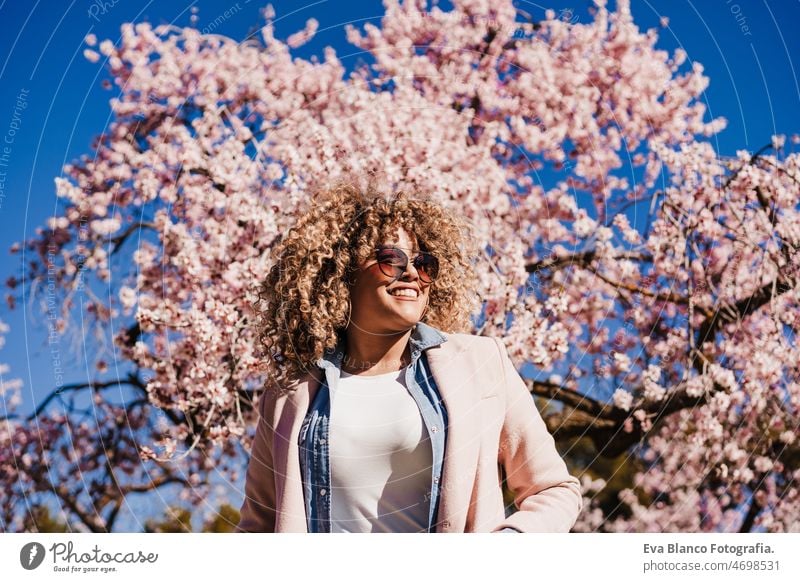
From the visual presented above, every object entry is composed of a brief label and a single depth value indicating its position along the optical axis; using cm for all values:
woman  156
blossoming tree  265
